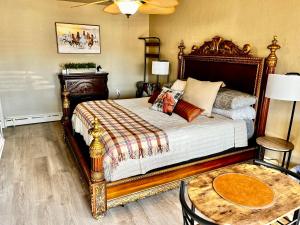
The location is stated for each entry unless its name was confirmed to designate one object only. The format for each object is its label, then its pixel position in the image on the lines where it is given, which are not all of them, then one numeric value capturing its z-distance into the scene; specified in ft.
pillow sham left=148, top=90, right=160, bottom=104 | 11.87
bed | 7.01
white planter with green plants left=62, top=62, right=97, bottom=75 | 15.24
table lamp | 14.49
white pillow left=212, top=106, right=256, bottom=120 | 9.48
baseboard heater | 15.30
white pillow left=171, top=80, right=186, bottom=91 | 11.98
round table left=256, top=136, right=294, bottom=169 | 7.90
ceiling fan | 7.76
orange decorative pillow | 9.31
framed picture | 15.52
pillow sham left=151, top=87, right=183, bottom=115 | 10.14
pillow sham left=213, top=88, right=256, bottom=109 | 9.31
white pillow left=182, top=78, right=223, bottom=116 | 10.06
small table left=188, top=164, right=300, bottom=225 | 3.96
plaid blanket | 6.98
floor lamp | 7.36
